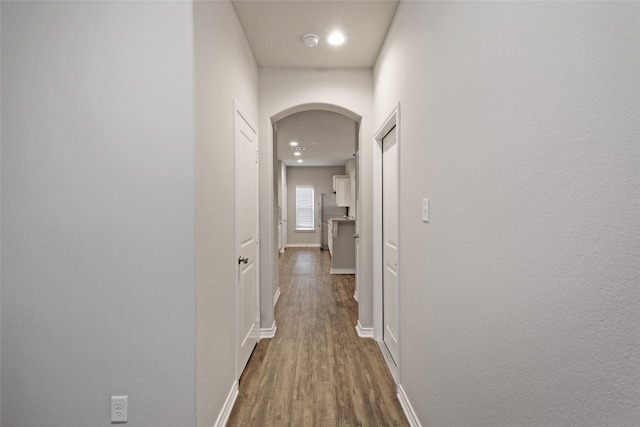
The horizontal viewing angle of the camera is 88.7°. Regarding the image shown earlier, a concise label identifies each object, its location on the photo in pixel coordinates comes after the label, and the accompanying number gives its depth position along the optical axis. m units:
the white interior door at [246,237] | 2.29
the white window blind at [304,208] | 10.59
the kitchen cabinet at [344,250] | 6.20
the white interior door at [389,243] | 2.59
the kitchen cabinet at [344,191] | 8.73
